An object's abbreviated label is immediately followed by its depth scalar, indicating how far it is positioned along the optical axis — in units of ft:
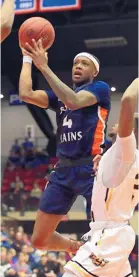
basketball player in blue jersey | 15.08
